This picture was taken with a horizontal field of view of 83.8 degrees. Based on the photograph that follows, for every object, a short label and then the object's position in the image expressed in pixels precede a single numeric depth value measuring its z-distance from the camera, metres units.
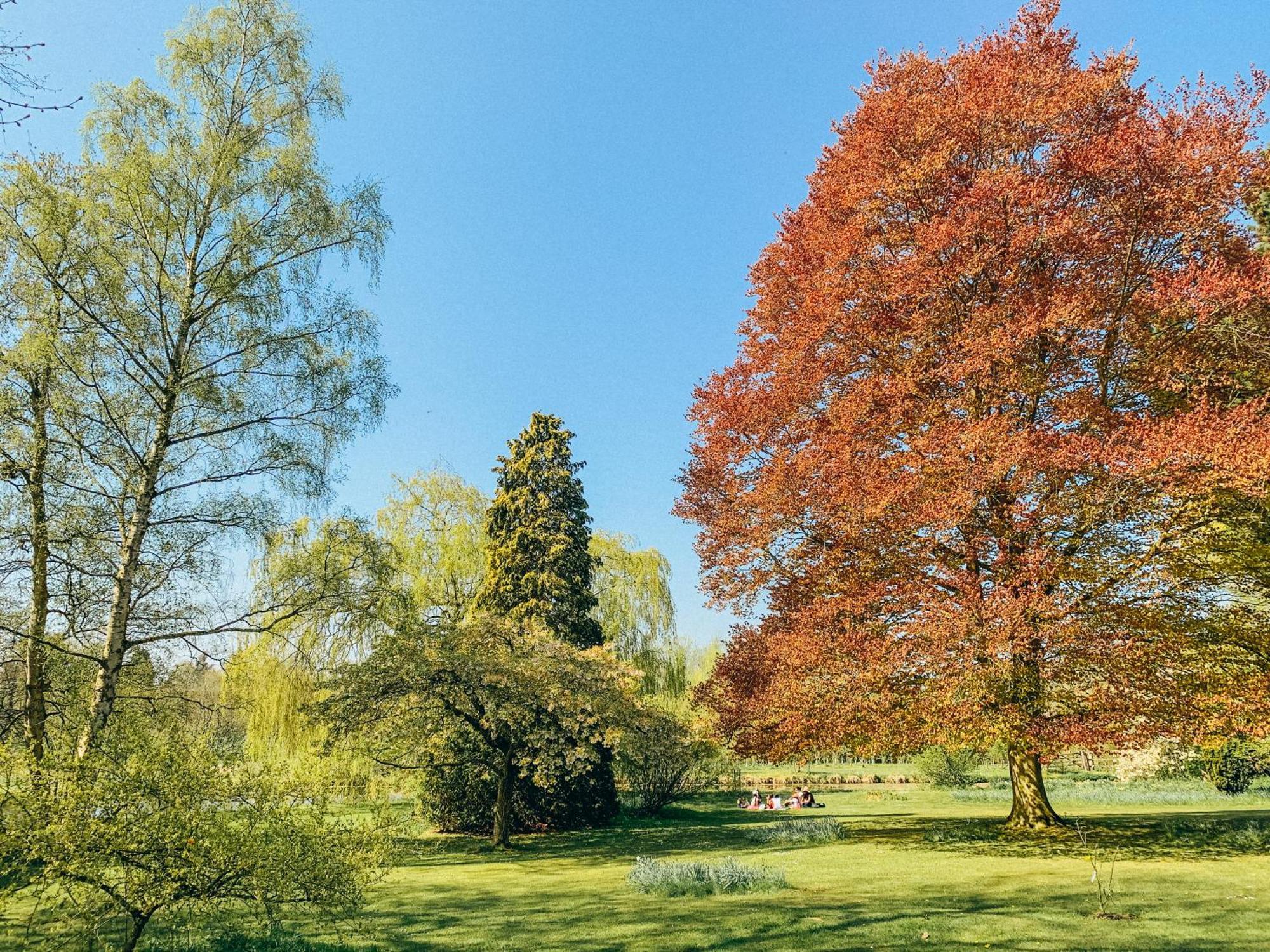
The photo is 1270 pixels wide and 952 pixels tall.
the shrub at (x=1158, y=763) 24.97
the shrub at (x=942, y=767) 33.97
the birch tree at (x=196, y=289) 10.77
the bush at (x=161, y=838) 5.52
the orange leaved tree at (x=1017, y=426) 11.52
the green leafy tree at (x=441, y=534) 25.19
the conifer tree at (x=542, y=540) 22.33
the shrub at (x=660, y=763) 21.58
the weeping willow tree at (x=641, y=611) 27.19
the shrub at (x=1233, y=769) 20.84
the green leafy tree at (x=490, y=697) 15.06
